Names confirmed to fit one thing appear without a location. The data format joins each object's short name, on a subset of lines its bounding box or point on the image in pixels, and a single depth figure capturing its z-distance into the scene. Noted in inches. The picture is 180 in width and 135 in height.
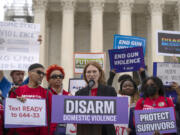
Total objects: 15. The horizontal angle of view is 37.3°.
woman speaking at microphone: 209.5
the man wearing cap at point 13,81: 335.3
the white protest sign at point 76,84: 436.1
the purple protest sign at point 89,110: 202.8
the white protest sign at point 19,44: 344.6
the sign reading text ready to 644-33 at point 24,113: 224.8
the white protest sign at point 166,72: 382.7
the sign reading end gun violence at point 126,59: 406.6
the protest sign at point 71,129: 281.9
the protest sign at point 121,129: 277.9
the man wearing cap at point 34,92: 236.5
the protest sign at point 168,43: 464.4
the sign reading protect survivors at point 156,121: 237.6
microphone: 217.2
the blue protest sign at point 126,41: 513.7
